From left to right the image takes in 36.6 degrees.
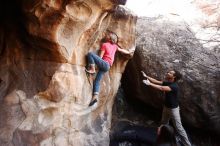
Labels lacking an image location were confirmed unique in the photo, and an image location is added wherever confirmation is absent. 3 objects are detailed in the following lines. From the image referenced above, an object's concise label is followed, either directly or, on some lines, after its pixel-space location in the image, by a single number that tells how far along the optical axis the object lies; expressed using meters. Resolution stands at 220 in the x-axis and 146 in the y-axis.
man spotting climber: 6.79
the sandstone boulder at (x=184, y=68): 8.37
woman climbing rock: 6.71
